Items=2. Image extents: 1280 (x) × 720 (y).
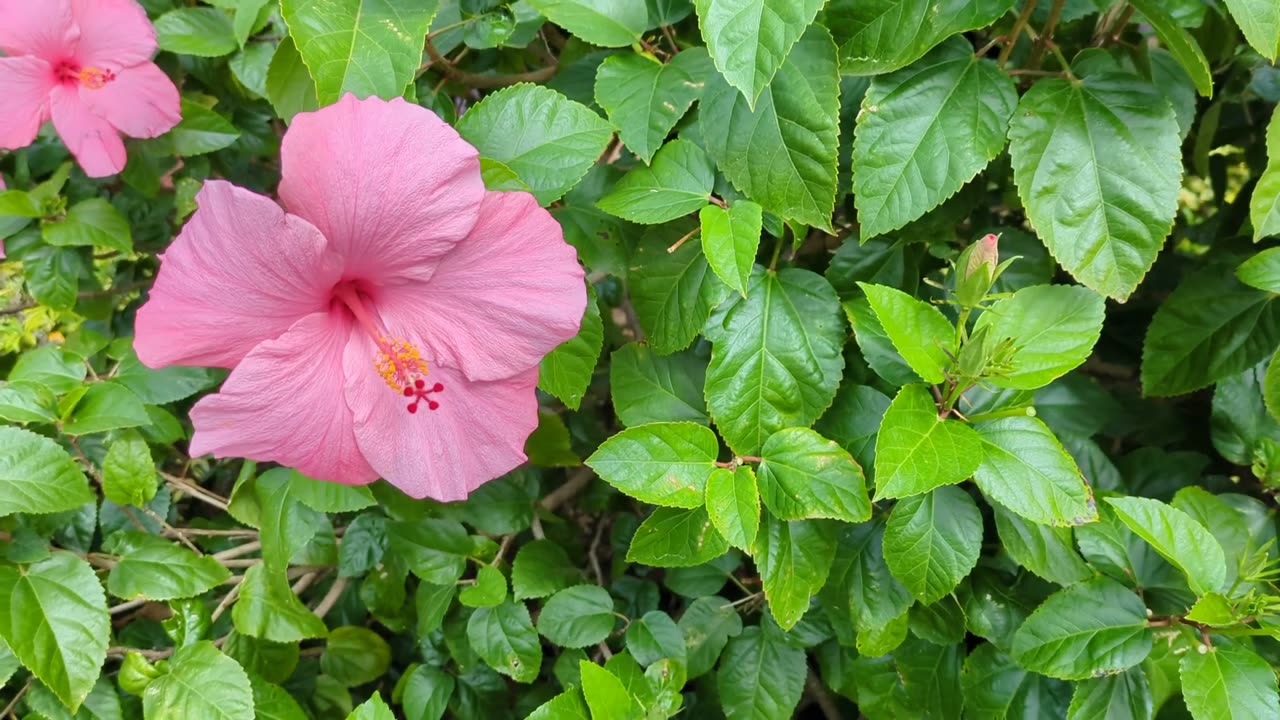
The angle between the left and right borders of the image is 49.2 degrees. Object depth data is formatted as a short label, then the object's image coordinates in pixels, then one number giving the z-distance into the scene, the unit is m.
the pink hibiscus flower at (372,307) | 0.38
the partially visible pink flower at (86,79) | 0.46
